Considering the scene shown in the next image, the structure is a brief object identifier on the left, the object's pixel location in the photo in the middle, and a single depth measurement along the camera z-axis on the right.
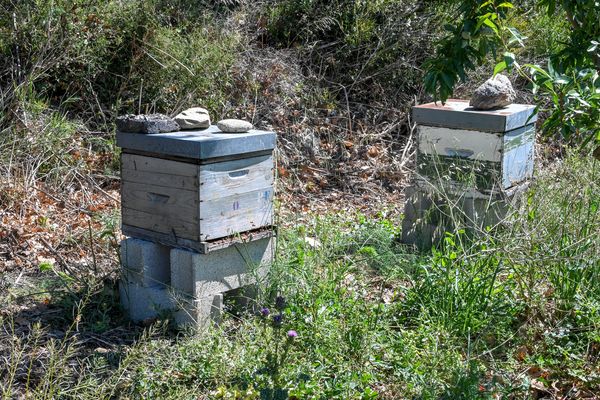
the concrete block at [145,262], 4.71
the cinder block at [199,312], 4.47
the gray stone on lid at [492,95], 5.74
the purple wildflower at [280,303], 4.02
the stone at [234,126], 4.66
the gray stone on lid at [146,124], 4.59
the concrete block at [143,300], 4.65
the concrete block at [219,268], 4.50
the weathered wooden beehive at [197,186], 4.41
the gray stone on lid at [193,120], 4.76
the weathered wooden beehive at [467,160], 5.63
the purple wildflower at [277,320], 3.86
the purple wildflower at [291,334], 3.72
